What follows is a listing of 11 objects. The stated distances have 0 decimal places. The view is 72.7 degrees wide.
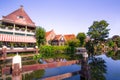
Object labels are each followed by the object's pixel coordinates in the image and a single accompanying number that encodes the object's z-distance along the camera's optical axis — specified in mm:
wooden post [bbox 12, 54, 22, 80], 2949
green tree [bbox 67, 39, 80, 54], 29782
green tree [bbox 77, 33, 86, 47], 35871
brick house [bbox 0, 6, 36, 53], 20044
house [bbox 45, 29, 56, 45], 36214
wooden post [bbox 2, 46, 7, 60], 14037
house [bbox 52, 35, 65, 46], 35757
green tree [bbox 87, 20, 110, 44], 39685
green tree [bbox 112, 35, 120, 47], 48462
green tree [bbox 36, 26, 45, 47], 27435
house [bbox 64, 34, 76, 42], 41006
